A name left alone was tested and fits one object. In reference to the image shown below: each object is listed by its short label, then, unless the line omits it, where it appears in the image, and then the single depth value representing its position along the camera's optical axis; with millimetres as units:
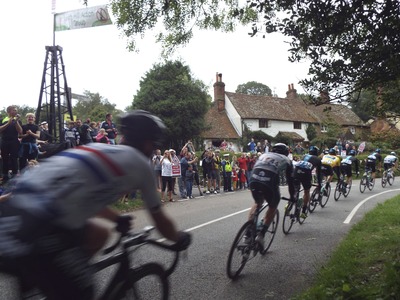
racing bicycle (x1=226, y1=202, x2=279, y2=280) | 5414
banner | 12318
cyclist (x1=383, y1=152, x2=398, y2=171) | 20531
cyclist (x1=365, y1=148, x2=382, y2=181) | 18056
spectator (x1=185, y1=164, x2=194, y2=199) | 15656
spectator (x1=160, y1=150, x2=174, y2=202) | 14203
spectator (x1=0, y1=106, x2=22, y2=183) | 10047
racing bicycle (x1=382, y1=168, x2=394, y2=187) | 20312
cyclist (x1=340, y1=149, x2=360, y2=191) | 15086
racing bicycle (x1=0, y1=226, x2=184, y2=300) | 2777
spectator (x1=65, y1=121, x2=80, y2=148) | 12626
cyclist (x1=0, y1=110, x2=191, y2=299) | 2189
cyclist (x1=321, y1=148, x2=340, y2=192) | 12492
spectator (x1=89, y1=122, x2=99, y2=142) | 13576
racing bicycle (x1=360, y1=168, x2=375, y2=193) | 17766
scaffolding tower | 17109
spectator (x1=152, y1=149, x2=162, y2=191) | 14539
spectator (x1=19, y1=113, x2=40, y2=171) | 10578
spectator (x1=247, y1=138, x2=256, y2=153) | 32008
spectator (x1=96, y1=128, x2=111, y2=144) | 12891
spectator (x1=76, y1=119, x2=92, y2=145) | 12952
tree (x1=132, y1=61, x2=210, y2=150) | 34469
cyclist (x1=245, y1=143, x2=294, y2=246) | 6117
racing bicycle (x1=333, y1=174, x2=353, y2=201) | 14531
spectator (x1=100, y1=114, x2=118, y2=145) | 13648
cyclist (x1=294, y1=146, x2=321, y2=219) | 9188
